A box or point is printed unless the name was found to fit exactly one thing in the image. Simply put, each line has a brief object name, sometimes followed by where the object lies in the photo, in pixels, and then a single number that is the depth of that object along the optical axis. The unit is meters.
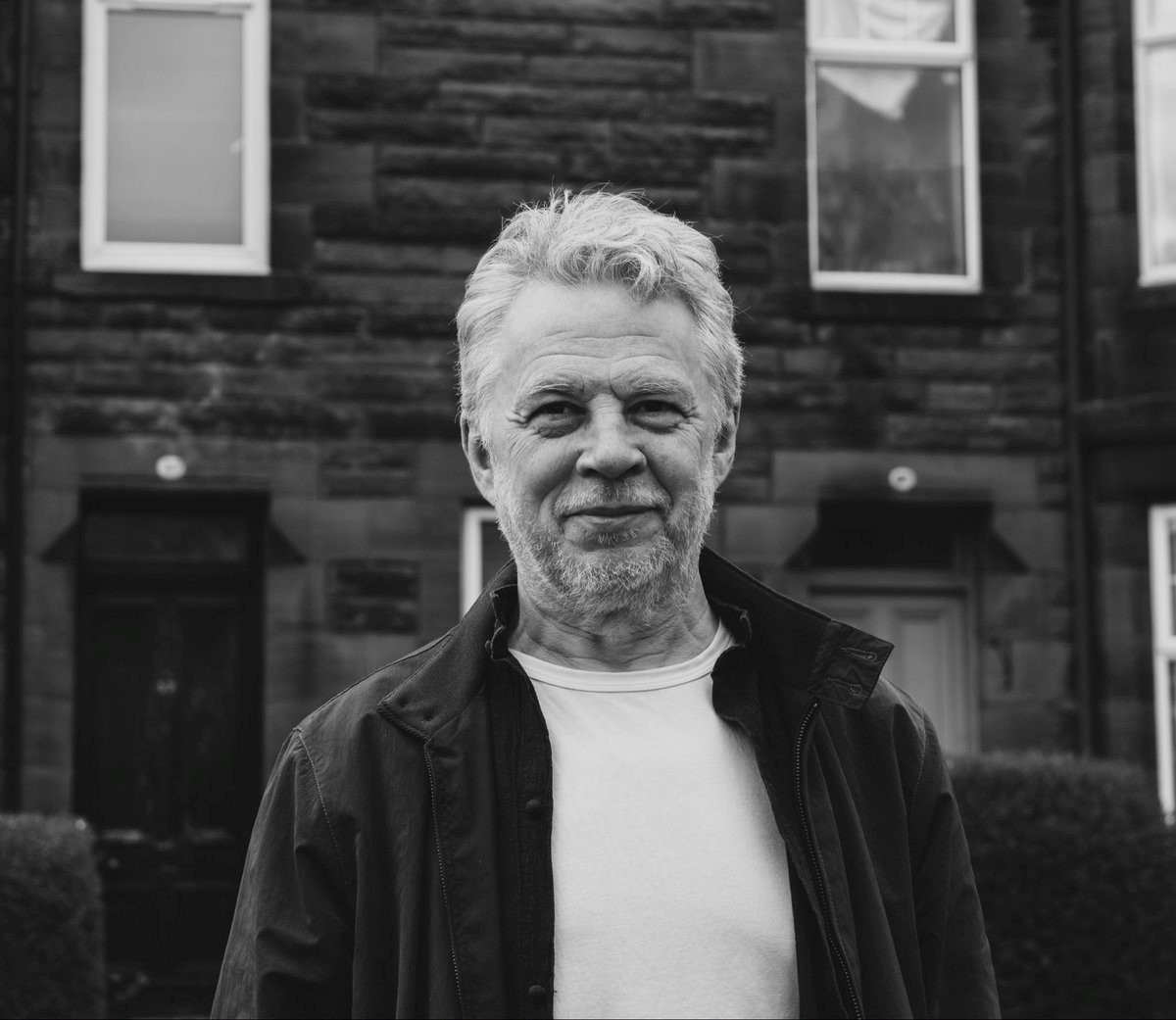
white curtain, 10.71
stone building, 9.73
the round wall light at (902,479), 10.31
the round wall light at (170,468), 9.65
